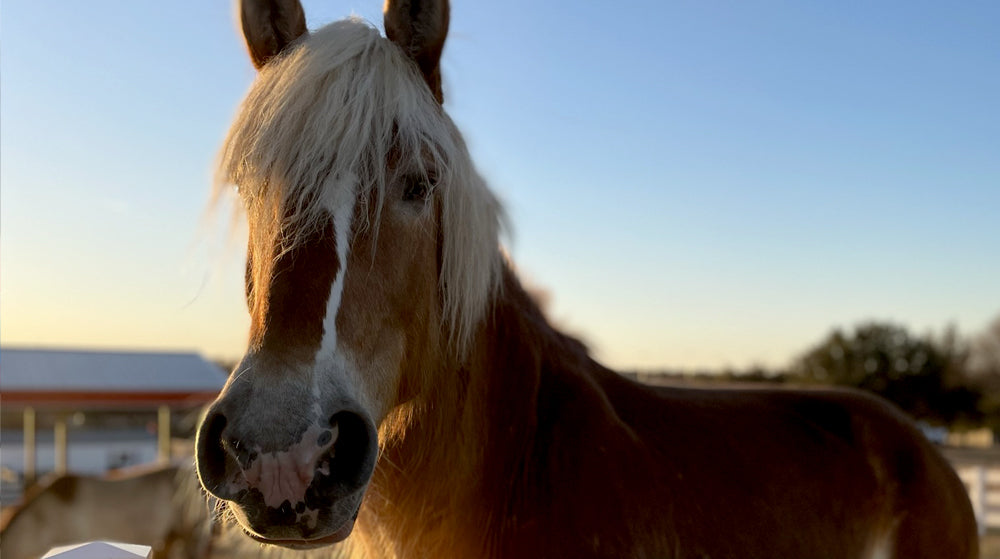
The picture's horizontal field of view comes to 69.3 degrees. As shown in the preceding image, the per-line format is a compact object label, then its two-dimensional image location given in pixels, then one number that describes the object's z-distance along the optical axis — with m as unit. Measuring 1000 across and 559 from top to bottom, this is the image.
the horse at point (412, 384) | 1.34
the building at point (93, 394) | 12.80
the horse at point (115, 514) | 8.96
